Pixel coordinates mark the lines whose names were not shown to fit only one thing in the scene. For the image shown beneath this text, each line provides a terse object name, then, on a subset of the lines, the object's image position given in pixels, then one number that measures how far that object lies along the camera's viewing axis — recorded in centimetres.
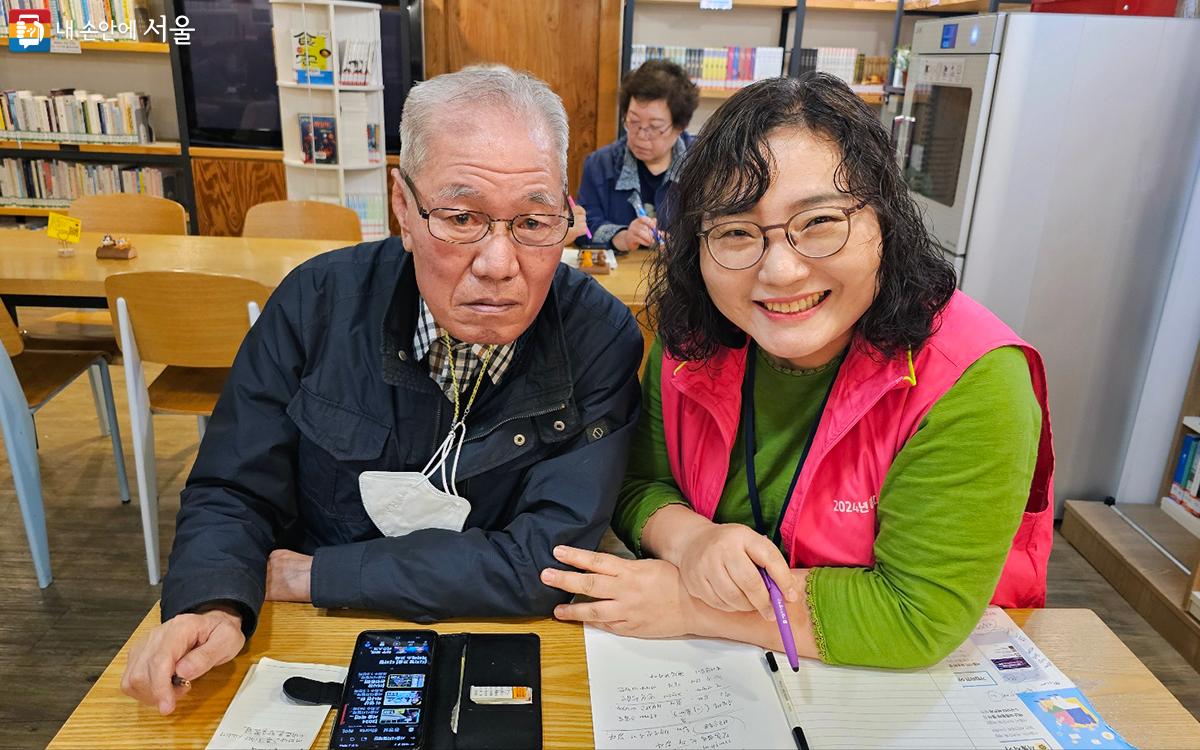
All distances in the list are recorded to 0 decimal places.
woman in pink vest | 97
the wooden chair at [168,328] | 228
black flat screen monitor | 506
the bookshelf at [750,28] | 515
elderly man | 108
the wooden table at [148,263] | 268
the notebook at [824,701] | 89
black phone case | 86
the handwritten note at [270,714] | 85
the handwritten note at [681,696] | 88
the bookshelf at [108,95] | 510
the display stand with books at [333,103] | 454
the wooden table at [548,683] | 87
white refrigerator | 271
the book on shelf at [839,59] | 511
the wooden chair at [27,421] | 231
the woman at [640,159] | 338
